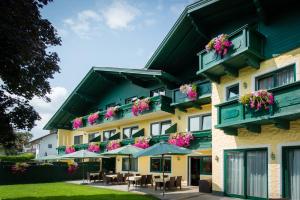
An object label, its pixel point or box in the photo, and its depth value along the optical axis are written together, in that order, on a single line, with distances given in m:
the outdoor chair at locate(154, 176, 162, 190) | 21.67
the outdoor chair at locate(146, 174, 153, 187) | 24.14
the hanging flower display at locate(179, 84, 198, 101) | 22.75
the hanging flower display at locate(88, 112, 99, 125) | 33.45
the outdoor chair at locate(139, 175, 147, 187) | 23.79
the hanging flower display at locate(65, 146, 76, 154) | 37.88
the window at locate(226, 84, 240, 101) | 18.64
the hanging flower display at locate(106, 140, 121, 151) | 29.94
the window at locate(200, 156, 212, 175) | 22.96
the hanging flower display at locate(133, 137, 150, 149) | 26.19
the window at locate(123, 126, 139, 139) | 31.09
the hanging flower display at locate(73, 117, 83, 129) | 36.40
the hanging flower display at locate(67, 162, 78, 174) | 33.12
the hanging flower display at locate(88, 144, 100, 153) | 32.38
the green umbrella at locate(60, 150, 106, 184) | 27.58
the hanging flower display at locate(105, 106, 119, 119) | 30.69
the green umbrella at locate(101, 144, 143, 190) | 23.09
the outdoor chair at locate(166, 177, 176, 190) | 21.12
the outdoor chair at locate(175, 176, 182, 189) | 21.46
